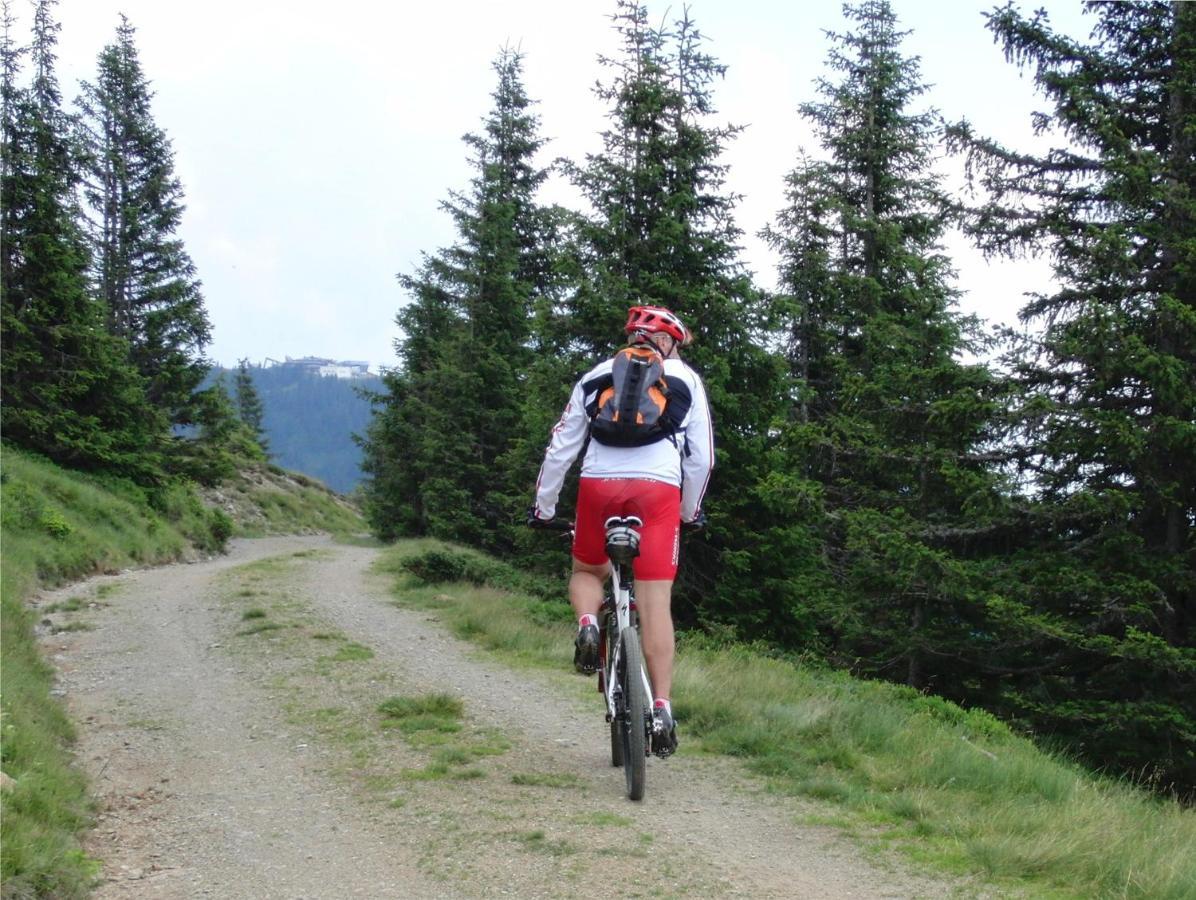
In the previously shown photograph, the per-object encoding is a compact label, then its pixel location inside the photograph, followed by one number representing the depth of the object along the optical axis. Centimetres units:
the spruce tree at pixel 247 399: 7556
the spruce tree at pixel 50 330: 2050
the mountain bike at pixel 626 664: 438
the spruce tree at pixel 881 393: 1227
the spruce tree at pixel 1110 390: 1024
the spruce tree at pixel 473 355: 2516
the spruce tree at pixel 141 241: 3005
